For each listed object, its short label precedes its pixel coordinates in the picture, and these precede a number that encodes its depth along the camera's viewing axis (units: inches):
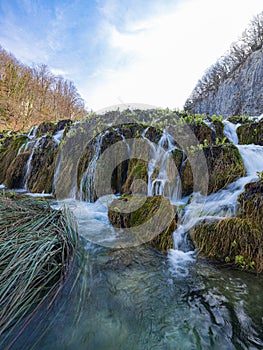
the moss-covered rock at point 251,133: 227.8
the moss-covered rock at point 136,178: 178.7
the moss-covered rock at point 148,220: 112.9
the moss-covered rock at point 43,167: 253.8
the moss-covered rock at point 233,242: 88.4
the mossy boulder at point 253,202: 97.3
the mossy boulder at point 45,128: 403.1
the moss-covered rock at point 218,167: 148.6
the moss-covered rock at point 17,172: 287.9
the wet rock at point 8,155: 322.0
